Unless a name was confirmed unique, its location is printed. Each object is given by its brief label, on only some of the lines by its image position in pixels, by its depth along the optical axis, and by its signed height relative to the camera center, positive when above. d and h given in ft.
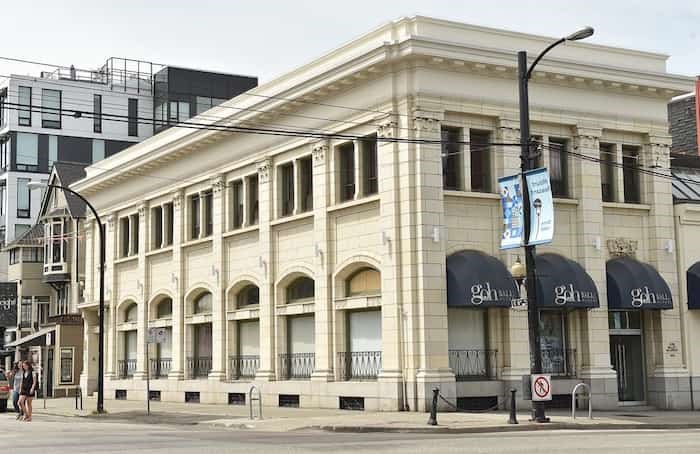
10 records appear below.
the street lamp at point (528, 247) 84.12 +8.40
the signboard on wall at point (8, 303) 209.97 +11.58
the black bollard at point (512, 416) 82.02 -5.27
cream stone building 101.30 +13.13
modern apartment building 257.34 +60.90
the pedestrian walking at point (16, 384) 122.42 -2.91
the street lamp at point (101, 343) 118.93 +1.83
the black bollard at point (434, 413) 80.94 -4.83
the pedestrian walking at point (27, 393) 105.09 -3.37
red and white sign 82.64 -3.01
